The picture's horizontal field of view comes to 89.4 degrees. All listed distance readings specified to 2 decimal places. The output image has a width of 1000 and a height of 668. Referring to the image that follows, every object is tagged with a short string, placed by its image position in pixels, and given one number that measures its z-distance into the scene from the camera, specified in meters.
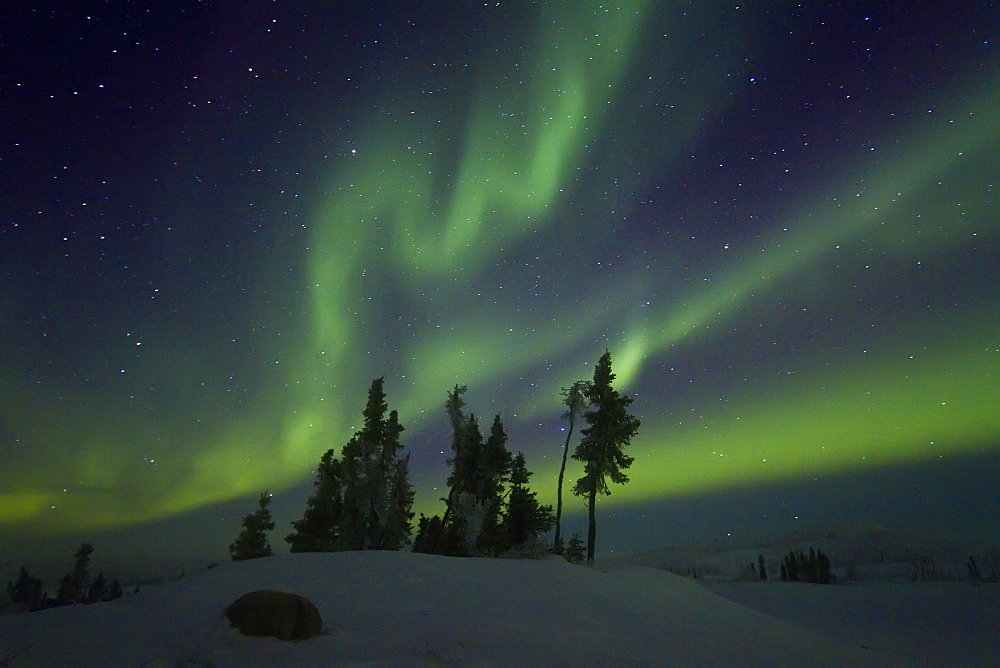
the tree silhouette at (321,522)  33.03
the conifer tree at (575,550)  29.09
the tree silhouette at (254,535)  39.44
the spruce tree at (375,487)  32.38
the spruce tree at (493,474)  29.06
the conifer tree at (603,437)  31.92
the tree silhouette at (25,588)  47.06
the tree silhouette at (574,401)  37.19
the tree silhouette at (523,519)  28.84
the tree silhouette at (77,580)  44.03
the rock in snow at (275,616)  8.27
